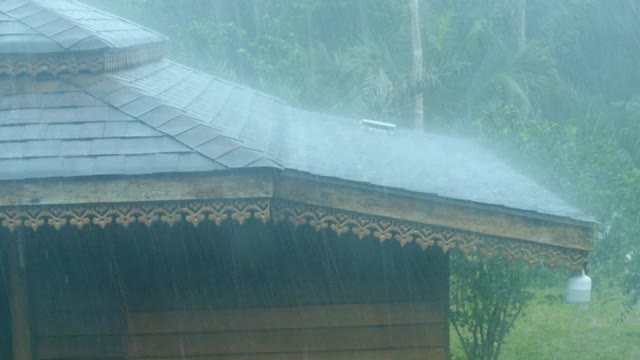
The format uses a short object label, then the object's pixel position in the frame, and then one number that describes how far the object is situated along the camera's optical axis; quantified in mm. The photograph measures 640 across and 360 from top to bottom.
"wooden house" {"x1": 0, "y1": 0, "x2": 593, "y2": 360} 10187
